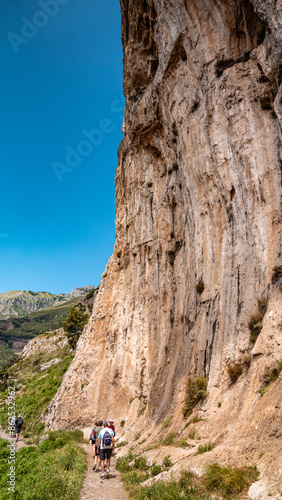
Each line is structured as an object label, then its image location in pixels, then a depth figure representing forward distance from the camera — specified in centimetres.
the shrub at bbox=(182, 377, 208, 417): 1156
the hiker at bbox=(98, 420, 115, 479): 991
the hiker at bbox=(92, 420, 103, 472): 1090
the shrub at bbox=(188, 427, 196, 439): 1004
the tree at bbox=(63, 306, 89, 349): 4684
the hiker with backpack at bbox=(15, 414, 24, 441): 2157
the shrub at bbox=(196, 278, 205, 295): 1451
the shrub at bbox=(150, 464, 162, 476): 872
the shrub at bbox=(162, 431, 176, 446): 1088
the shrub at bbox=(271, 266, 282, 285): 1052
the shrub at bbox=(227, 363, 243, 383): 1034
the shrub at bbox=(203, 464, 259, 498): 574
